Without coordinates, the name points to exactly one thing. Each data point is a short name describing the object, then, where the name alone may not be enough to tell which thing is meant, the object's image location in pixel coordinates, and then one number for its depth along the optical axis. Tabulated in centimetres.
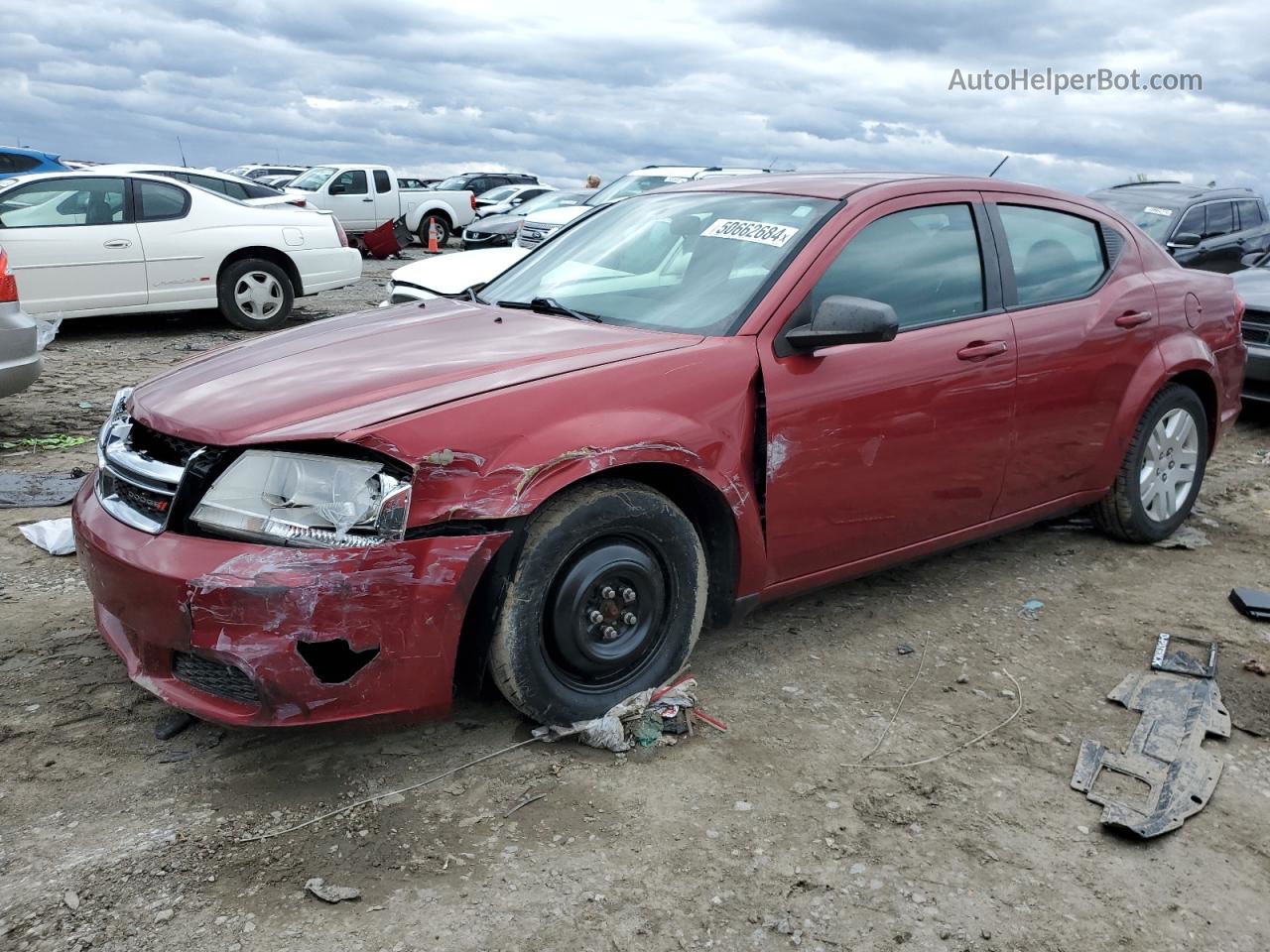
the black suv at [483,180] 2962
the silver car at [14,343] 623
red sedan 277
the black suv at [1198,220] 1059
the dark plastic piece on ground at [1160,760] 297
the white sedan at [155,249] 973
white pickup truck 2308
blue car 1634
